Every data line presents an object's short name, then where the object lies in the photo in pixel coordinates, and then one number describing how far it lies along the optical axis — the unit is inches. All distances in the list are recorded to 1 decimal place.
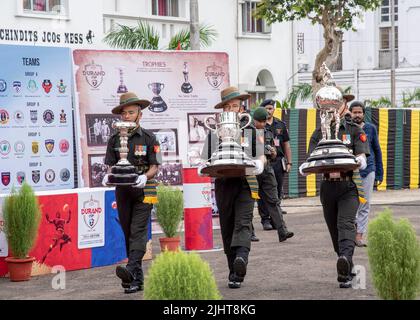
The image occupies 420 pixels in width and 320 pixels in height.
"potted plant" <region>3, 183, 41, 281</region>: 466.3
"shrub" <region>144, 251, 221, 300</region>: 261.6
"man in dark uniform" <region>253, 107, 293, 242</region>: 588.7
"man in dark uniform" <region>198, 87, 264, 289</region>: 412.8
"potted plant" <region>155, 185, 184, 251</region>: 556.4
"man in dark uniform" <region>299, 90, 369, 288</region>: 410.9
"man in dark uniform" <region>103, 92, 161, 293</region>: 421.1
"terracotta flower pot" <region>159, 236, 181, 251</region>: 557.0
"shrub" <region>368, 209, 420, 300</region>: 308.8
